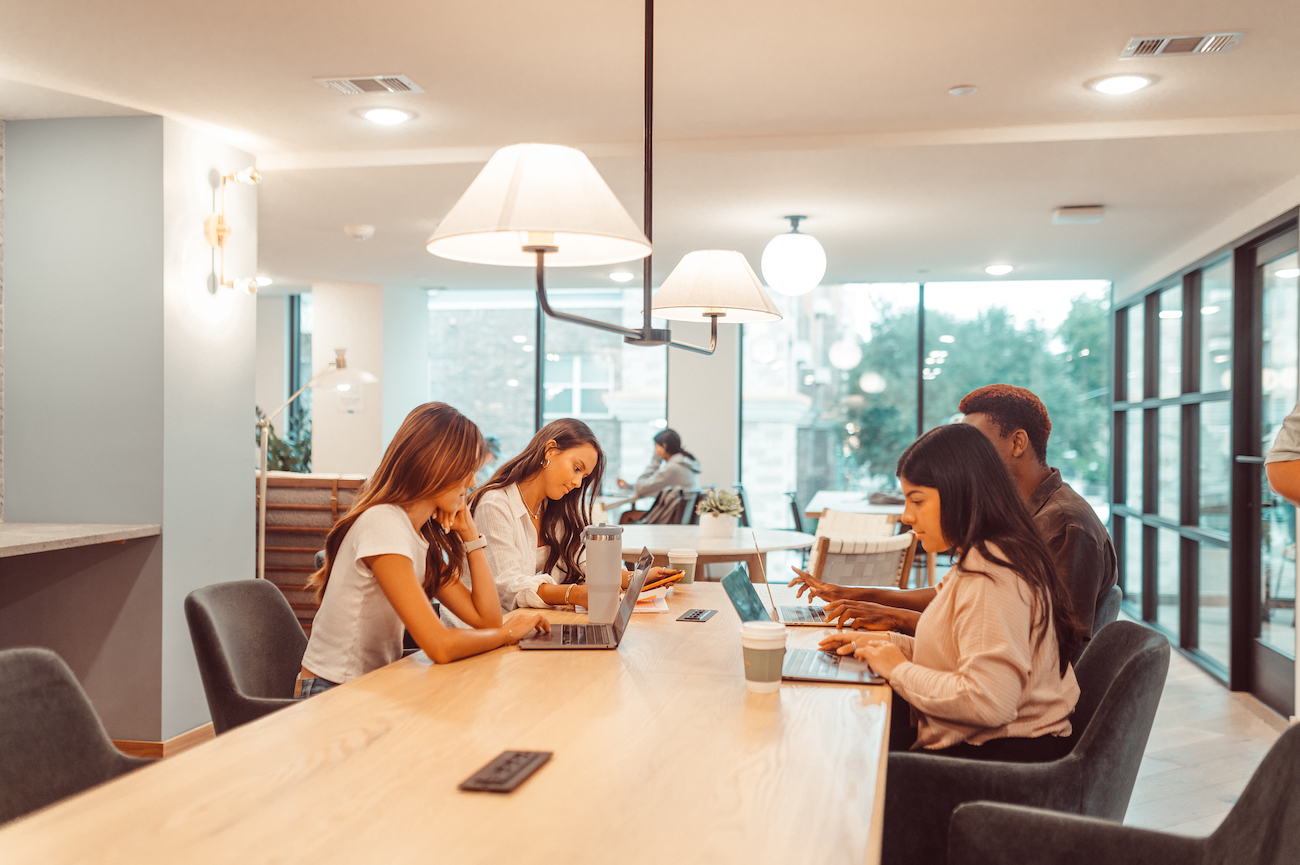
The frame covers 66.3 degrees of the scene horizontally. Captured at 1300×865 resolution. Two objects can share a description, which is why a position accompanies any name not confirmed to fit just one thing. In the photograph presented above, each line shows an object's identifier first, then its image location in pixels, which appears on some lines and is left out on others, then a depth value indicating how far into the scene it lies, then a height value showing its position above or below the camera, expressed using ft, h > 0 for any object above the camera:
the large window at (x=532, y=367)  27.66 +1.72
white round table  13.26 -1.64
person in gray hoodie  22.89 -0.93
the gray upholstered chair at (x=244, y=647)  6.56 -1.58
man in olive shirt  7.26 -0.69
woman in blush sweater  5.36 -1.09
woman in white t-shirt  6.44 -0.96
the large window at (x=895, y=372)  24.07 +1.49
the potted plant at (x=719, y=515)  14.51 -1.26
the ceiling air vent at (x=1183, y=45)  9.27 +3.68
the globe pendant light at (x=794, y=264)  15.02 +2.52
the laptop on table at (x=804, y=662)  5.94 -1.47
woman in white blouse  8.40 -0.80
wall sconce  12.85 +2.59
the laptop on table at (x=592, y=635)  6.61 -1.43
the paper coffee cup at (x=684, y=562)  9.44 -1.26
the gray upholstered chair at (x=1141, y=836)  3.65 -1.76
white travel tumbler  6.95 -1.01
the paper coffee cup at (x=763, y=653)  5.43 -1.23
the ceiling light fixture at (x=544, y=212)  4.90 +1.09
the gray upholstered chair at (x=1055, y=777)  5.40 -1.89
